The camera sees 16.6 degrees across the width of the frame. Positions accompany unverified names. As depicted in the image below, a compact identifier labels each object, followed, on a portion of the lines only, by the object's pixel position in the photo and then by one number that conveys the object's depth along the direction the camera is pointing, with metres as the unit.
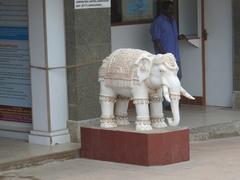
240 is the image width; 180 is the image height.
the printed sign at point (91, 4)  10.49
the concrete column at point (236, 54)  13.05
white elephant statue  9.49
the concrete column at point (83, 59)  10.48
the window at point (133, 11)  13.02
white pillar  10.39
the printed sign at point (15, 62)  10.82
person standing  12.57
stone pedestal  9.56
